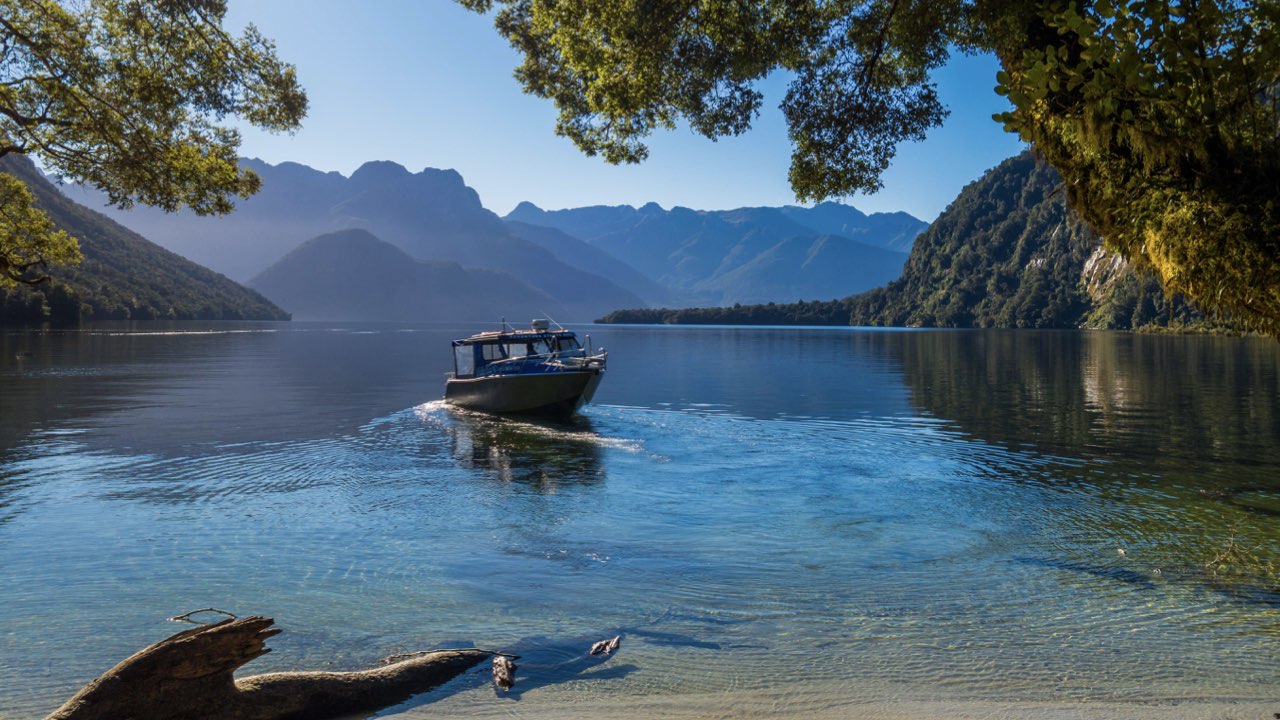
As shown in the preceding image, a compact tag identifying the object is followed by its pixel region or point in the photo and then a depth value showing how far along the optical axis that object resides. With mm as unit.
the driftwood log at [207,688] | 5781
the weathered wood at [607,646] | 8797
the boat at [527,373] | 33375
